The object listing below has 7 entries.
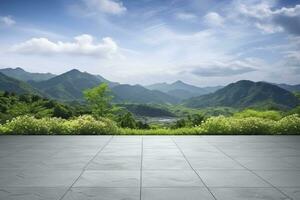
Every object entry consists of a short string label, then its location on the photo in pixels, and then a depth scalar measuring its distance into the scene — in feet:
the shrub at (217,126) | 26.68
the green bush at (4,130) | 26.47
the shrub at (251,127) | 26.52
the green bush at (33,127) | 26.24
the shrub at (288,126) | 26.72
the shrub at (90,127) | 26.46
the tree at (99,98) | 40.50
